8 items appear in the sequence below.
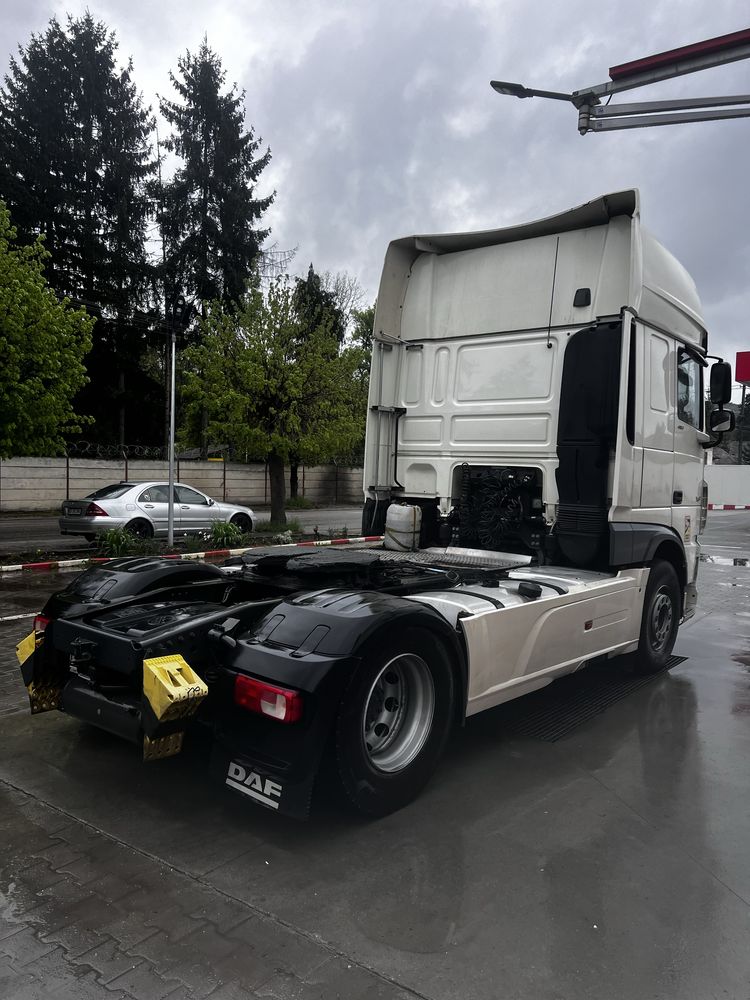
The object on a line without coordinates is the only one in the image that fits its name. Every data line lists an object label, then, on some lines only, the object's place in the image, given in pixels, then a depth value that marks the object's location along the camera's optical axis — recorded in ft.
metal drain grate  16.61
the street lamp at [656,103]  21.90
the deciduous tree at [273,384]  65.82
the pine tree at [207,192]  119.96
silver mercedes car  52.11
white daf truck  11.38
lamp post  43.26
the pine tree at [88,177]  103.45
